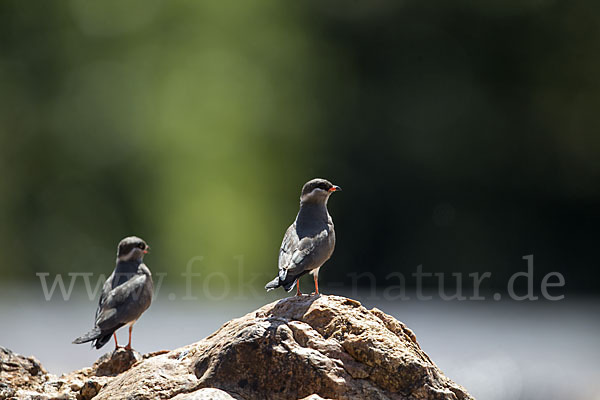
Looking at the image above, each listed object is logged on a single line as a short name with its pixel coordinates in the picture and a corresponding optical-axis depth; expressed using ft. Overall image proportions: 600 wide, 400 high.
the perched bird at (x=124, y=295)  48.67
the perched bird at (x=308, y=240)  40.65
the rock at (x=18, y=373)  43.32
